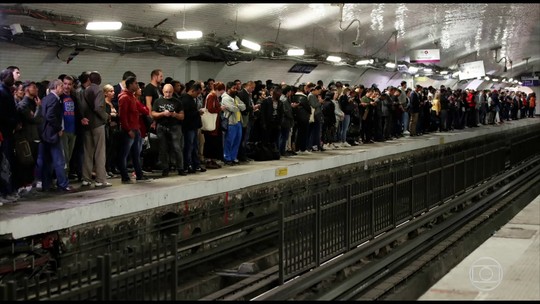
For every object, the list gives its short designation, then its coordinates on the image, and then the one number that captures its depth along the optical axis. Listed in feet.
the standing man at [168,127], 45.83
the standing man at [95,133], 40.01
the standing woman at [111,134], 44.60
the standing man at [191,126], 47.85
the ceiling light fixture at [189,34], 57.67
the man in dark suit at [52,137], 37.70
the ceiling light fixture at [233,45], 65.36
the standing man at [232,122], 52.75
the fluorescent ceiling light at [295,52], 74.69
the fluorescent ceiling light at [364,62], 93.61
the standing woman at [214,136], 51.24
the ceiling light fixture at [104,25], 50.44
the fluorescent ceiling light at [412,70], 110.42
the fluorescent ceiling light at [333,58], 84.08
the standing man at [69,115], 39.65
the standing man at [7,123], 34.55
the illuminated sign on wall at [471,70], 119.34
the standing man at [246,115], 54.39
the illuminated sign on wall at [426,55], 105.50
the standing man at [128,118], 41.63
